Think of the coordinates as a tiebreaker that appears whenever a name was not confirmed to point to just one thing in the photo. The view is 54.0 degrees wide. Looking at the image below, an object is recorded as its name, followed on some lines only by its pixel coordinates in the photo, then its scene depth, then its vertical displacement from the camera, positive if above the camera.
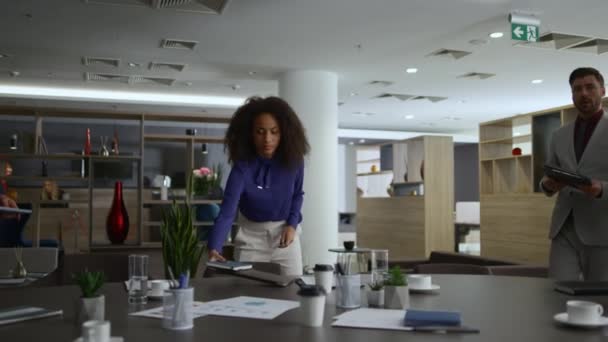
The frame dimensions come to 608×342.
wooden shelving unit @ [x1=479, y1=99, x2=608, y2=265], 6.94 +0.15
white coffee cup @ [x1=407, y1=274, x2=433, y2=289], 1.88 -0.26
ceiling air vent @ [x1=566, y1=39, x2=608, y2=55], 6.84 +1.80
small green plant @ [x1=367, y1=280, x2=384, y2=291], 1.62 -0.23
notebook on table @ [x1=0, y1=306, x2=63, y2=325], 1.41 -0.27
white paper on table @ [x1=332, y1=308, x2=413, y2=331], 1.34 -0.28
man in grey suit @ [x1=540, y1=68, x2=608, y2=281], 2.64 +0.02
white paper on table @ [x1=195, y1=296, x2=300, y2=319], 1.48 -0.28
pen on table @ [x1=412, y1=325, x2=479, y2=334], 1.28 -0.28
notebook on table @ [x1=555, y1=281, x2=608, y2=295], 1.78 -0.26
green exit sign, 5.71 +1.63
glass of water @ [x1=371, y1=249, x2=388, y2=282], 1.76 -0.18
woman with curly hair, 2.56 +0.07
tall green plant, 1.69 -0.12
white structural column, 8.02 +0.54
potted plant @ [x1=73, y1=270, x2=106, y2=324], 1.36 -0.23
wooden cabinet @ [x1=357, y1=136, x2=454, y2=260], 9.10 +0.00
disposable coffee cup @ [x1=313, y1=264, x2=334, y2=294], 1.82 -0.23
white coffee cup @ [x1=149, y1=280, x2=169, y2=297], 1.75 -0.25
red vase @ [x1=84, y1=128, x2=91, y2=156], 5.72 +0.51
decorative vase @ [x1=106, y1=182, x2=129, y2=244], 4.59 -0.17
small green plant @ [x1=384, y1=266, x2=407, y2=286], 1.59 -0.21
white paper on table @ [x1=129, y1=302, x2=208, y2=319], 1.48 -0.28
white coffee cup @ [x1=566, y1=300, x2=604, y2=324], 1.33 -0.25
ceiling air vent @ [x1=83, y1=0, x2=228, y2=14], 5.39 +1.80
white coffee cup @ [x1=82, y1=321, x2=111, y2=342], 1.10 -0.24
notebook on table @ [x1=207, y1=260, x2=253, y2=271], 2.03 -0.22
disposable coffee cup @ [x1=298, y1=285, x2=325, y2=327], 1.34 -0.24
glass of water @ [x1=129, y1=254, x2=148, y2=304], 1.67 -0.23
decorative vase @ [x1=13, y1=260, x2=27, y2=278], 2.59 -0.31
